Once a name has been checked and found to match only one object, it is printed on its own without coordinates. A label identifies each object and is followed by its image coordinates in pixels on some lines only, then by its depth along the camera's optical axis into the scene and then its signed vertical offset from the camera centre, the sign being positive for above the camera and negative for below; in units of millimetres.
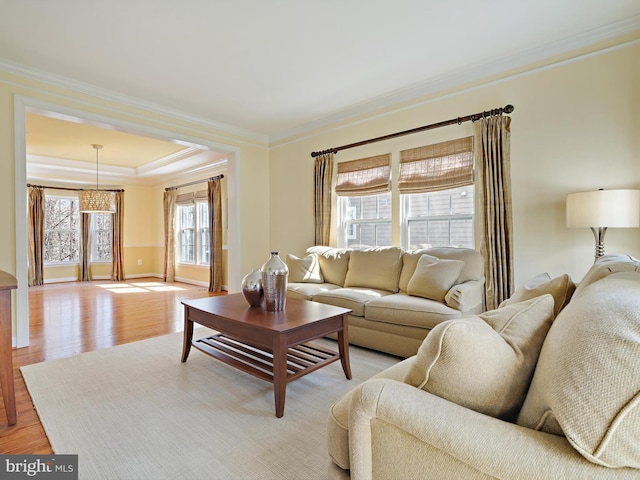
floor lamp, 2375 +182
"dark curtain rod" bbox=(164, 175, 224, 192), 6866 +1201
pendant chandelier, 6559 +695
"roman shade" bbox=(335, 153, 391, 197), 4195 +776
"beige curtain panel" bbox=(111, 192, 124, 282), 8320 -96
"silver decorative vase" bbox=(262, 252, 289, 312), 2559 -361
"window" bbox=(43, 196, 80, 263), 7816 +177
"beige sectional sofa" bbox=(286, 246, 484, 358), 2789 -558
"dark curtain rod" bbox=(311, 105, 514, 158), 3236 +1198
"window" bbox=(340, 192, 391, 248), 4320 +204
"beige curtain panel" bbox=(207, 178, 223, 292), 6770 +31
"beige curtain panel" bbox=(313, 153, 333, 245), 4762 +550
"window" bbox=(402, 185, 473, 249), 3637 +195
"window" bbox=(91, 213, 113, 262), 8312 +5
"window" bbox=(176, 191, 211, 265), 7543 +185
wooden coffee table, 2094 -674
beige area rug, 1610 -1080
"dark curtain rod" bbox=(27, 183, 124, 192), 7404 +1140
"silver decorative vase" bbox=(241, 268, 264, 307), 2676 -420
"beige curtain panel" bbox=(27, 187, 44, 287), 7301 +56
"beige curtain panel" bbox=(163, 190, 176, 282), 8102 -100
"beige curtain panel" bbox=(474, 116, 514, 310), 3182 +236
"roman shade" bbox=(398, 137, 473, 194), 3516 +759
